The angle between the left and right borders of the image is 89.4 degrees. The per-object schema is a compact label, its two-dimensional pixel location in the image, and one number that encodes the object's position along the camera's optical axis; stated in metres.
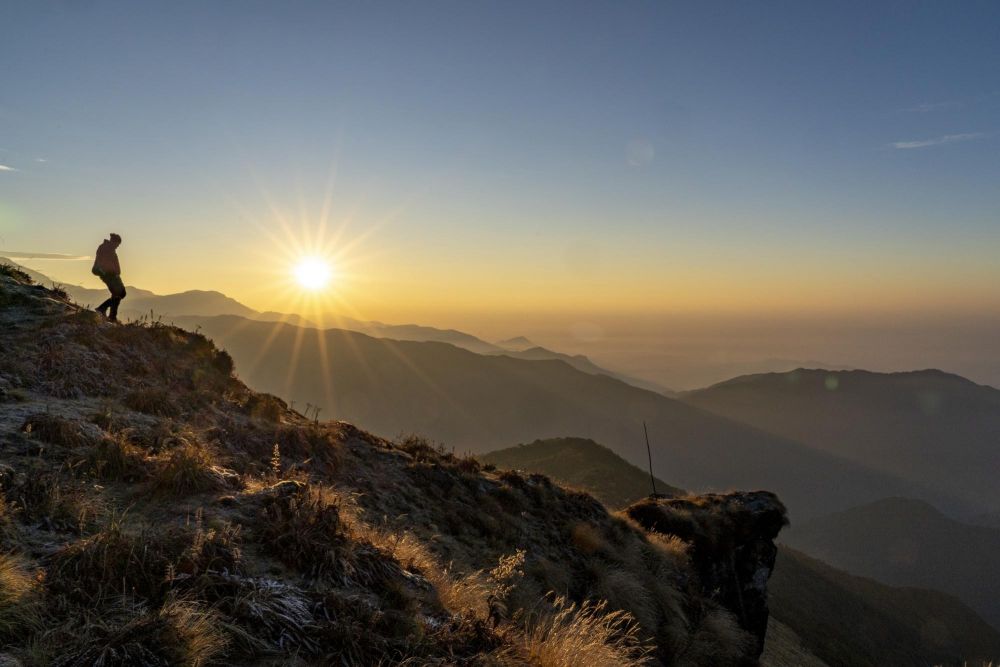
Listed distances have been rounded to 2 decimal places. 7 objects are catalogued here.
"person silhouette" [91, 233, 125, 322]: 14.20
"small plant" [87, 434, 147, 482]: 6.13
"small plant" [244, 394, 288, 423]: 12.55
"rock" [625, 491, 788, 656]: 18.32
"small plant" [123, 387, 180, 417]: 9.52
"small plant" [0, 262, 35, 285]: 14.30
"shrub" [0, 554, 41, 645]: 3.20
